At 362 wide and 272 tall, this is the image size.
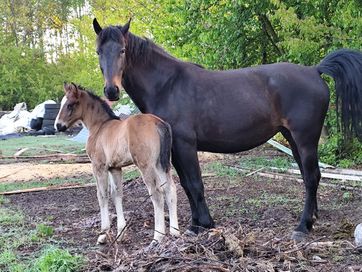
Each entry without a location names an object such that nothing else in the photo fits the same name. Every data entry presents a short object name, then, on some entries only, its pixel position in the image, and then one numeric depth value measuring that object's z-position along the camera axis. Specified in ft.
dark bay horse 17.60
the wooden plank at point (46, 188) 27.96
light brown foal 16.37
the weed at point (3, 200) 25.48
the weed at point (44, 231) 17.83
